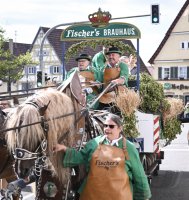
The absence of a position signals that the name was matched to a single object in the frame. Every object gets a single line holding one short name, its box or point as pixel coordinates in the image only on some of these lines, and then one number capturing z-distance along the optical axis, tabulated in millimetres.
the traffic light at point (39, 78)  19391
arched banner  8156
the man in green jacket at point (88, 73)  7657
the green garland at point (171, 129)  9133
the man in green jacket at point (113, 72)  7531
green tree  38781
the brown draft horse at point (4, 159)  5602
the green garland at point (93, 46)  8781
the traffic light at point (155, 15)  18828
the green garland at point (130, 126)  7297
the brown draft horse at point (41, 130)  4363
